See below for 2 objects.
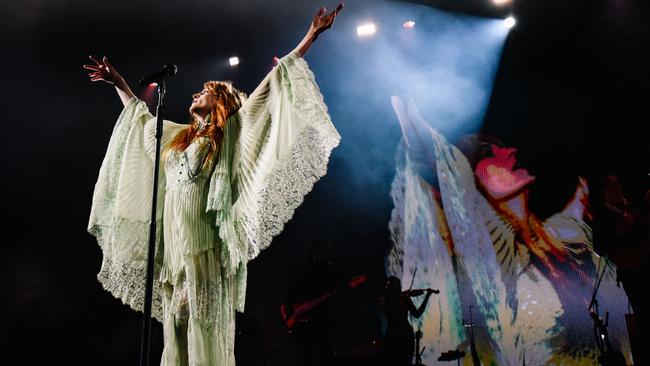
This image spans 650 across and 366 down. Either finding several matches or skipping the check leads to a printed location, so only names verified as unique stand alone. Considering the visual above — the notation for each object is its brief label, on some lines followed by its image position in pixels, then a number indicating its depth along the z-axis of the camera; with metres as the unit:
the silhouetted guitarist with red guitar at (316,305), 3.90
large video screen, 3.72
